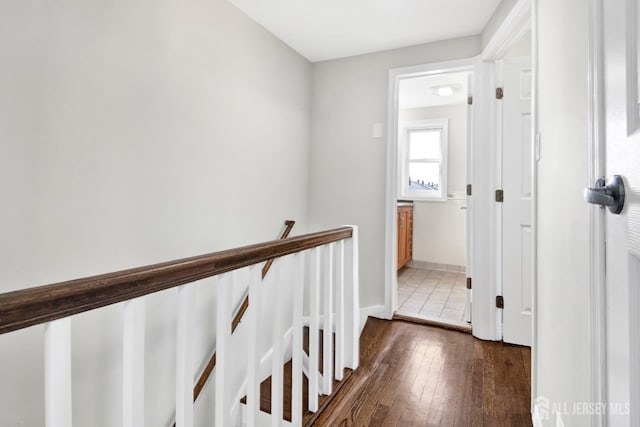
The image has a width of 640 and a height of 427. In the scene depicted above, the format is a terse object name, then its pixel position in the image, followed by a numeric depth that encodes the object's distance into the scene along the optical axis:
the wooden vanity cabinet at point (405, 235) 4.28
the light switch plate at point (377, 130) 2.85
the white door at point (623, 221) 0.54
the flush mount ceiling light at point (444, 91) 3.81
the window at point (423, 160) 4.69
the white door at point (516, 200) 2.30
